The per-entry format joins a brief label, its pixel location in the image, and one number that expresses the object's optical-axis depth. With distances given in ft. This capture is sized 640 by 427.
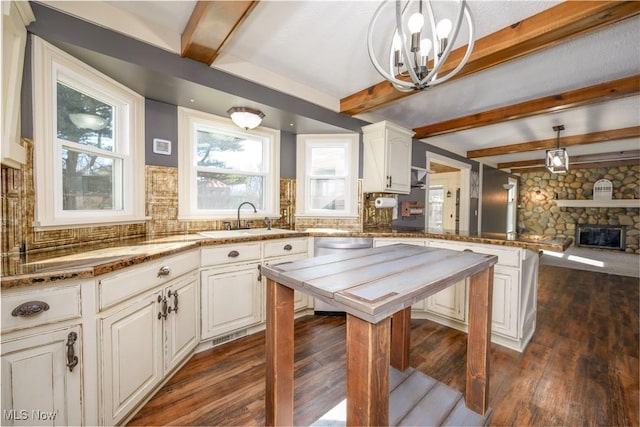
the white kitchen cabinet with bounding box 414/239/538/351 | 6.93
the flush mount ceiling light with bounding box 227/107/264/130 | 7.64
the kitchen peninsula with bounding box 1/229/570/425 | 3.34
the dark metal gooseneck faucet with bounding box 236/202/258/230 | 8.90
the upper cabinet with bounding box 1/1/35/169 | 3.93
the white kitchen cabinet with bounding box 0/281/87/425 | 3.14
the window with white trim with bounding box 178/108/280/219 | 8.04
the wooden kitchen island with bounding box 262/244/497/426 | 2.71
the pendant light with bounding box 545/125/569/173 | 11.02
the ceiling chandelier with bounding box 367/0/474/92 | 3.66
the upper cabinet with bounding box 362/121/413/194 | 10.37
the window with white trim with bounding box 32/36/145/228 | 4.86
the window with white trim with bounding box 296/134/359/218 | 10.75
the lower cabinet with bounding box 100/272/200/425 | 4.09
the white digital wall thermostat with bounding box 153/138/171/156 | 7.40
